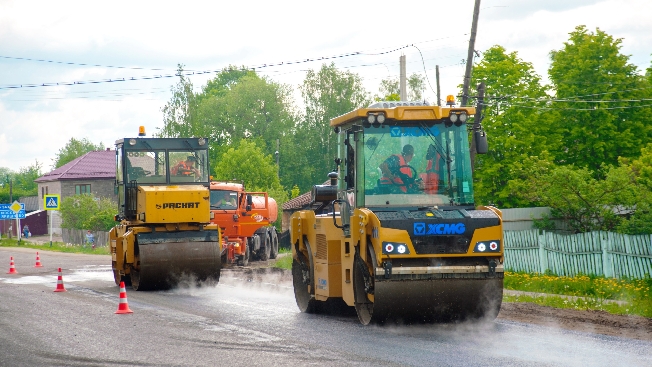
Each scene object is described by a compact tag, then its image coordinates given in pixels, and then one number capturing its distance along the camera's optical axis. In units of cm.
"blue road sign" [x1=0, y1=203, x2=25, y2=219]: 5662
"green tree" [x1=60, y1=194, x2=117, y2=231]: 6066
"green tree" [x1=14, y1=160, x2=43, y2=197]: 15238
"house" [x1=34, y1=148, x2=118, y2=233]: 8575
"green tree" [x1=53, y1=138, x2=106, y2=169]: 13450
